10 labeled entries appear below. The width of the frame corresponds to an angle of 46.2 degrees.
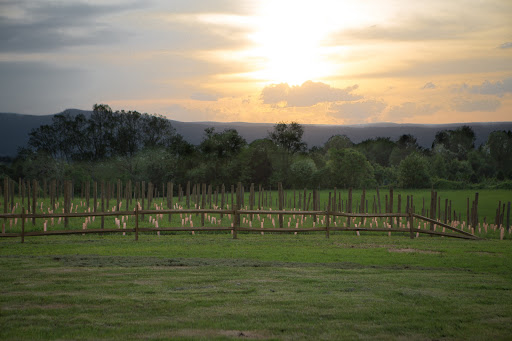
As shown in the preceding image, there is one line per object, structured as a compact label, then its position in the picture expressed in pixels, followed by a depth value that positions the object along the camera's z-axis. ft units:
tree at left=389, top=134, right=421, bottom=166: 458.09
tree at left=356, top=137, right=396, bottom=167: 475.76
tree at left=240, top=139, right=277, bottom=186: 305.94
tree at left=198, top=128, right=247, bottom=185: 302.45
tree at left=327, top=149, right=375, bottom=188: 309.83
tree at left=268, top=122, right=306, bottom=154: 375.45
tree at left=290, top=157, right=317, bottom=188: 312.71
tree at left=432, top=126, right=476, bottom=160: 491.72
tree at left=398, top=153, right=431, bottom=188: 303.68
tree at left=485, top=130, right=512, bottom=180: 399.98
